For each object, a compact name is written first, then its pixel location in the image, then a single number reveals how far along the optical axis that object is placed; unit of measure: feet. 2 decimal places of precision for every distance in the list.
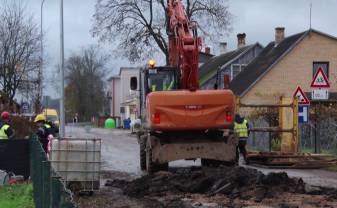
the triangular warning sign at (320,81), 65.26
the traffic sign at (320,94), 65.05
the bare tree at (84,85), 407.44
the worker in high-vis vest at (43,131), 53.78
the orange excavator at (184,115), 51.85
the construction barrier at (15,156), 52.13
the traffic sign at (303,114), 73.92
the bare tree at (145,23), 166.50
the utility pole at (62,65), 96.15
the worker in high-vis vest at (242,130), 69.10
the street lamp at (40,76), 123.34
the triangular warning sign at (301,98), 73.48
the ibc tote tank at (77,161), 42.37
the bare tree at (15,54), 108.88
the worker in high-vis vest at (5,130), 55.06
